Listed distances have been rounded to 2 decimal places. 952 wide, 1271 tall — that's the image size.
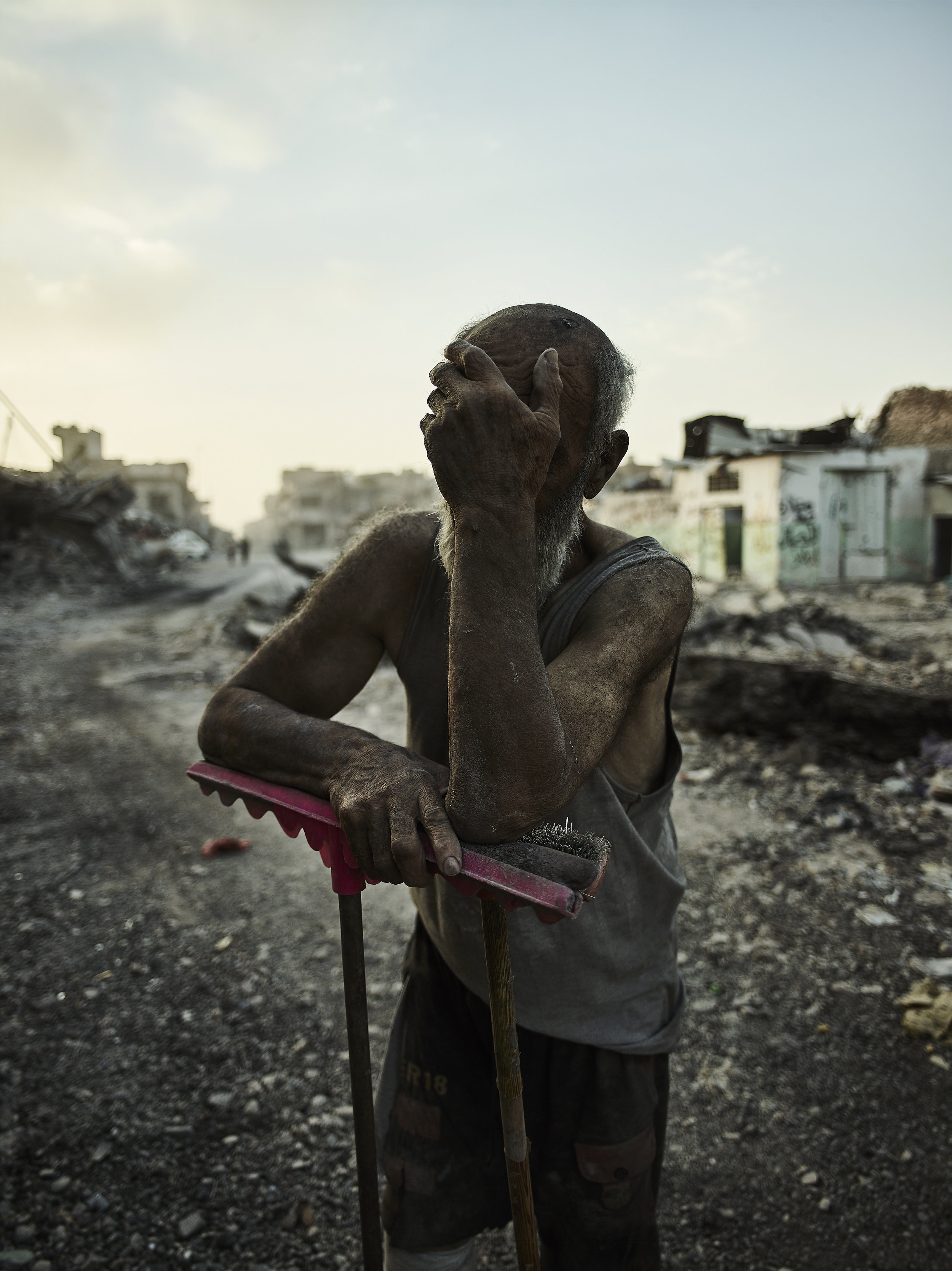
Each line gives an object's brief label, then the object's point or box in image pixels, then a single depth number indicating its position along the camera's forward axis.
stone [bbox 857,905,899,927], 3.36
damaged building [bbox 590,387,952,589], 18.27
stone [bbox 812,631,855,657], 9.53
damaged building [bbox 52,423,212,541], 36.53
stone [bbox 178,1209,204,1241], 1.99
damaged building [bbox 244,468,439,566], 46.75
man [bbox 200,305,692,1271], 1.00
